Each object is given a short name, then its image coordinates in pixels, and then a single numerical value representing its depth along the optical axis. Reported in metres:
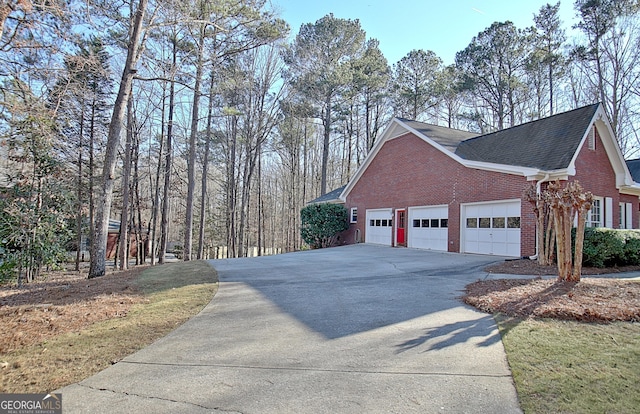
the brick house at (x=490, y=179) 11.76
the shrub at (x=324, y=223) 20.28
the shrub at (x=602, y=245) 9.90
